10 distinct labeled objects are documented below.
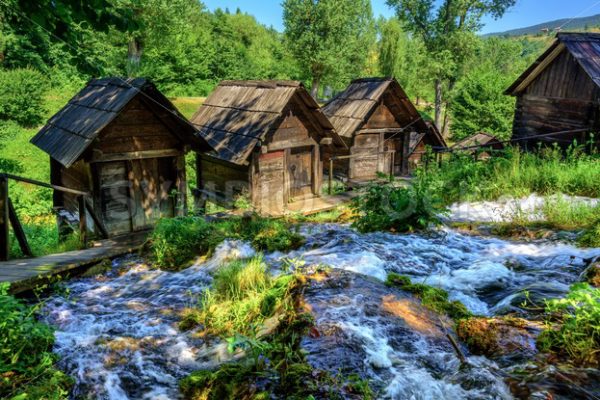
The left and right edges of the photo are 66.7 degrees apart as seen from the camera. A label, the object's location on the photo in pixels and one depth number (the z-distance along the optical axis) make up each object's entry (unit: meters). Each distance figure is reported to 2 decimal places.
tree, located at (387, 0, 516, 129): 33.84
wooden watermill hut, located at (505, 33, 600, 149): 15.69
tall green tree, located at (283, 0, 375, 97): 39.31
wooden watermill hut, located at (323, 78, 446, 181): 20.02
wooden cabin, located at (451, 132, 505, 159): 27.69
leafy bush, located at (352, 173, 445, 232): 8.32
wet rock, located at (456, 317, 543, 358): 4.15
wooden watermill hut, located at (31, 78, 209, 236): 10.66
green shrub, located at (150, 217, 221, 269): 7.46
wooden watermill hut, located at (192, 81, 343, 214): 15.47
